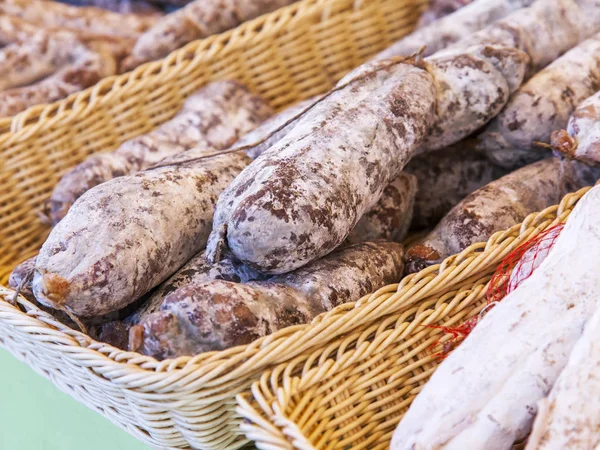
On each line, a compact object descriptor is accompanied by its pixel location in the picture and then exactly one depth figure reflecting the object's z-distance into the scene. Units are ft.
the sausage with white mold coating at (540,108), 2.03
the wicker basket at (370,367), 1.64
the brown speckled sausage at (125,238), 1.76
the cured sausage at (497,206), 1.92
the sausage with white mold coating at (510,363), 1.59
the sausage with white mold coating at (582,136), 1.89
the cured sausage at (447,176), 2.15
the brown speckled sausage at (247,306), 1.69
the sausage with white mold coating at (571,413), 1.56
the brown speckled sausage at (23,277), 1.86
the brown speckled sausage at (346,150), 1.75
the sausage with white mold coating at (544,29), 2.13
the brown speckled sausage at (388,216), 1.99
